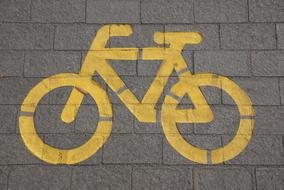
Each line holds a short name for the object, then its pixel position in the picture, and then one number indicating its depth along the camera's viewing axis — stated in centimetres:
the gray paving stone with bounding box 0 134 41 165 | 251
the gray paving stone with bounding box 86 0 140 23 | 272
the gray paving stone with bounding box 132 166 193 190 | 246
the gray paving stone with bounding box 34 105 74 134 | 255
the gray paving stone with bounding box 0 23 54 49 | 269
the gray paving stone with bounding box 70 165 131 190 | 247
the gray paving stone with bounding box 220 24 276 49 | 265
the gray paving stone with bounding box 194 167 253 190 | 245
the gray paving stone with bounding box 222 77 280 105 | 255
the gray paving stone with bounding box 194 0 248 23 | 270
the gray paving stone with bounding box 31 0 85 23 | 273
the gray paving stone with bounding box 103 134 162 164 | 250
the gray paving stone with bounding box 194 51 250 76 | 261
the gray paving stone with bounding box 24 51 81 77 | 264
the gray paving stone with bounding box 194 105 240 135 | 252
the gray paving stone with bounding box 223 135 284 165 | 247
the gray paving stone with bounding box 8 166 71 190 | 247
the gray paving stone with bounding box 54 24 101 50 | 268
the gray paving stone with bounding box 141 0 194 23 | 271
